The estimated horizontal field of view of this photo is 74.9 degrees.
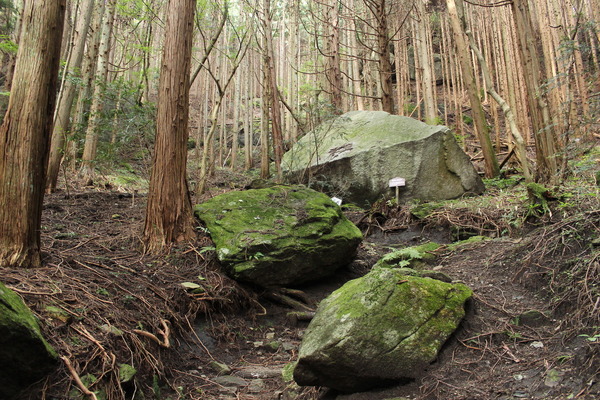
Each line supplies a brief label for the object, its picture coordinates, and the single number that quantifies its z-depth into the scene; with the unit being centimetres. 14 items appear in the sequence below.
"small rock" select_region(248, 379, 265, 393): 324
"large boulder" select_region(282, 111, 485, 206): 841
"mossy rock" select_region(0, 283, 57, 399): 212
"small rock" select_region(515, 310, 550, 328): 299
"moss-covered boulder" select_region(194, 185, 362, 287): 469
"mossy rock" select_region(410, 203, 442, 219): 714
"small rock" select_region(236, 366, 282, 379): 350
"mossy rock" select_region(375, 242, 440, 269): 519
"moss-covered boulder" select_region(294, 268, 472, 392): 266
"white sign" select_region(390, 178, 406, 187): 795
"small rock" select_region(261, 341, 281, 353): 407
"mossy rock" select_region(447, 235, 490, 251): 556
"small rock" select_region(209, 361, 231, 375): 355
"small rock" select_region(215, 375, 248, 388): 335
